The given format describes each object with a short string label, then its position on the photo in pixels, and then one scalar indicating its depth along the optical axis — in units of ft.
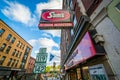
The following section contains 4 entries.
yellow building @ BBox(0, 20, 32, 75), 44.96
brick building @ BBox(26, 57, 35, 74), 81.36
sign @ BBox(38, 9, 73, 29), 14.26
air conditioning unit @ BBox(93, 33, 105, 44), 6.53
